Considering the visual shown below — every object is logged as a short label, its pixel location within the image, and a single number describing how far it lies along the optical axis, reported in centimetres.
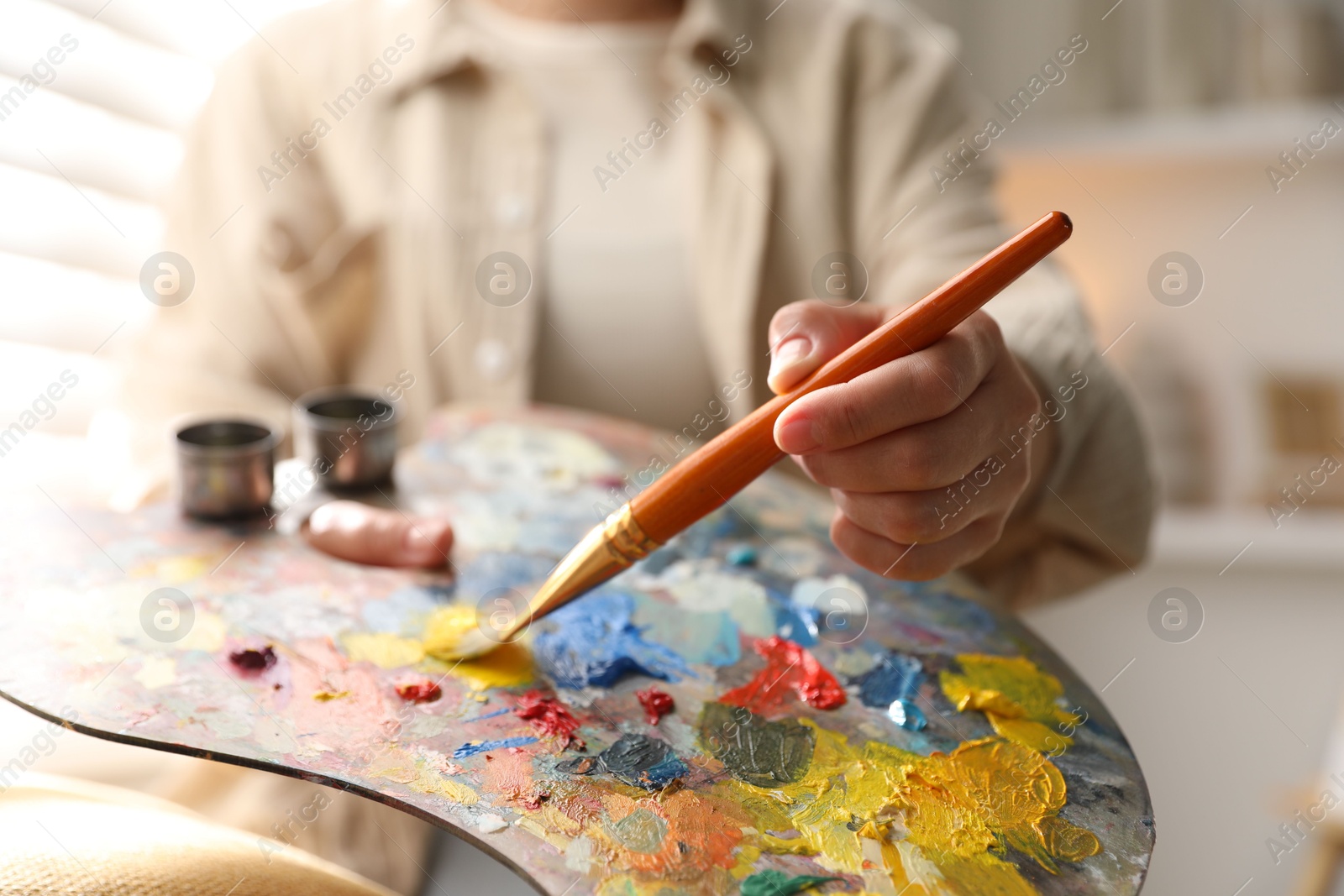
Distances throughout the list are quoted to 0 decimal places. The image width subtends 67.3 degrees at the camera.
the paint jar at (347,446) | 75
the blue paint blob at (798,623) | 60
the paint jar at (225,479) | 69
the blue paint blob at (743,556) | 68
